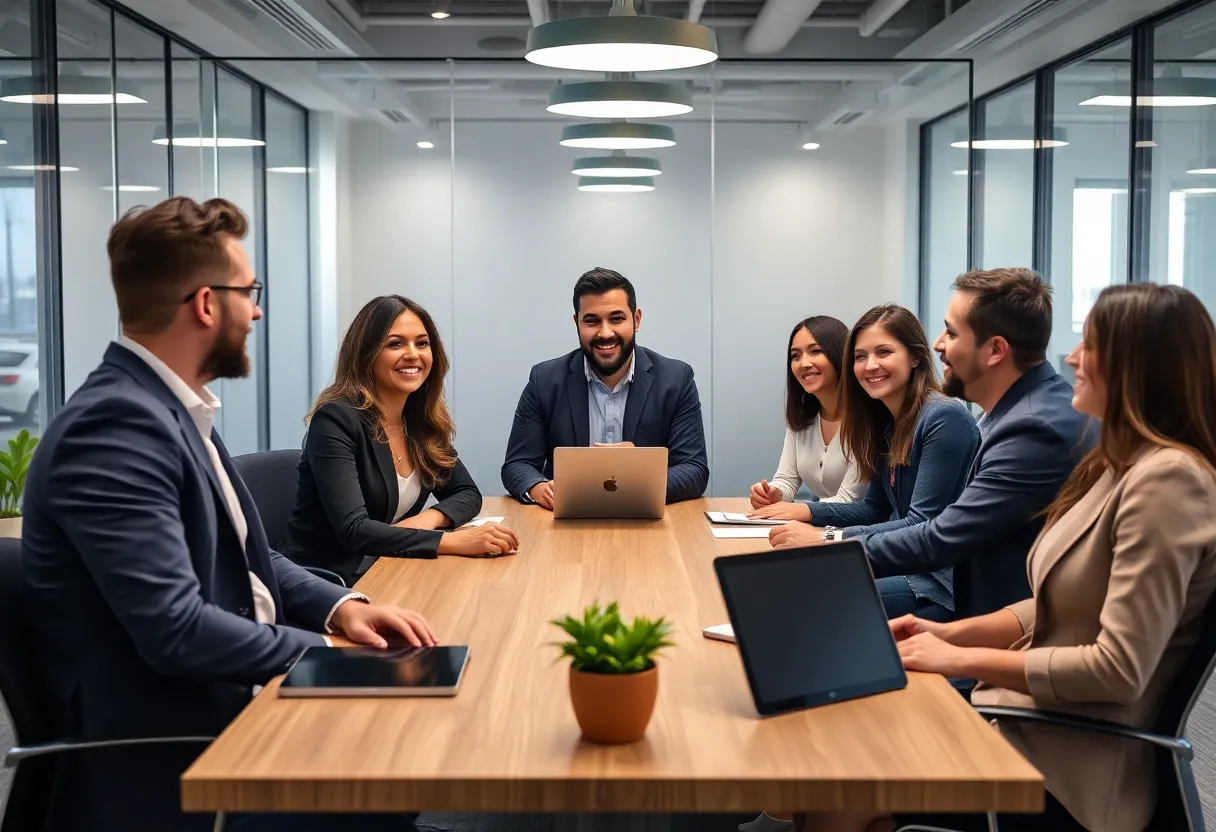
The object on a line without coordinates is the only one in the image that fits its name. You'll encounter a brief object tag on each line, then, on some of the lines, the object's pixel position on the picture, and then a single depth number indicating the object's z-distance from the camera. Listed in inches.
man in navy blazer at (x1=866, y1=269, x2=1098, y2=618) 107.7
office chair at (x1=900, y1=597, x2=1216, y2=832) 78.7
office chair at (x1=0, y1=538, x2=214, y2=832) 78.7
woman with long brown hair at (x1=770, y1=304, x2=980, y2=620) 130.3
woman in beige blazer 79.0
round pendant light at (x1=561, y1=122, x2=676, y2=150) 244.5
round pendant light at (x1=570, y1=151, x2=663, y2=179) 271.0
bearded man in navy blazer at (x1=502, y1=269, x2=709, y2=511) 178.4
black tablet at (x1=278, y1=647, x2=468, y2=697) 76.2
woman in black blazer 129.4
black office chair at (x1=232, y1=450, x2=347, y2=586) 143.7
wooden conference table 62.6
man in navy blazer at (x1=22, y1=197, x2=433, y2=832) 76.1
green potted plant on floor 177.5
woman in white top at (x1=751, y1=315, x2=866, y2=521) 171.0
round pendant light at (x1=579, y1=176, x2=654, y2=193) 271.1
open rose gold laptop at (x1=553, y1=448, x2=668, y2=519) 144.4
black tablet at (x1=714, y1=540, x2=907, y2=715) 73.5
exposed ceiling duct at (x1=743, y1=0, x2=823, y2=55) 291.8
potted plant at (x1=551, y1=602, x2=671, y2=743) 66.5
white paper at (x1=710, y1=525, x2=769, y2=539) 139.0
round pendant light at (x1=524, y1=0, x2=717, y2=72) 130.1
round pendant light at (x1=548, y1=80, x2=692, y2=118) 193.0
